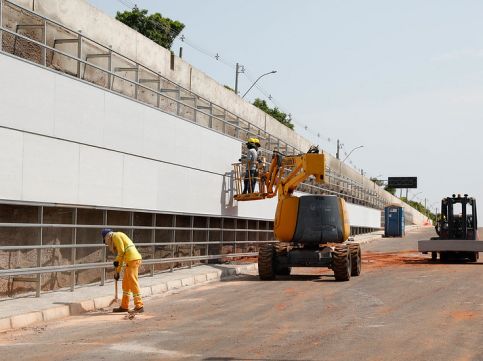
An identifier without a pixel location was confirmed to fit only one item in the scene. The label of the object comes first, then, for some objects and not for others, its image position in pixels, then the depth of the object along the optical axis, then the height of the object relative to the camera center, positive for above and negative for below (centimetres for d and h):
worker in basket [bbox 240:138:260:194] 2809 +273
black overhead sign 15012 +1210
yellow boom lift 2250 +29
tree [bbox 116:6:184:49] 7706 +2149
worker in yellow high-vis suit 1499 -44
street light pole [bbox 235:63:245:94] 6372 +1377
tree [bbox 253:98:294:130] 10328 +1756
